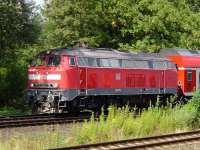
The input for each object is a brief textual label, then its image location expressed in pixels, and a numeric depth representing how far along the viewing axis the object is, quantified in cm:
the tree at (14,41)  2741
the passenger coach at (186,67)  2903
